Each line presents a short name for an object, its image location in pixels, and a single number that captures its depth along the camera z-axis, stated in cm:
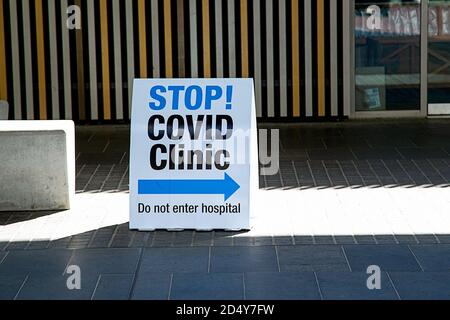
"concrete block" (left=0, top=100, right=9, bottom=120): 1254
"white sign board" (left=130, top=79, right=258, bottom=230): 881
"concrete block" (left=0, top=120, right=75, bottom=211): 953
